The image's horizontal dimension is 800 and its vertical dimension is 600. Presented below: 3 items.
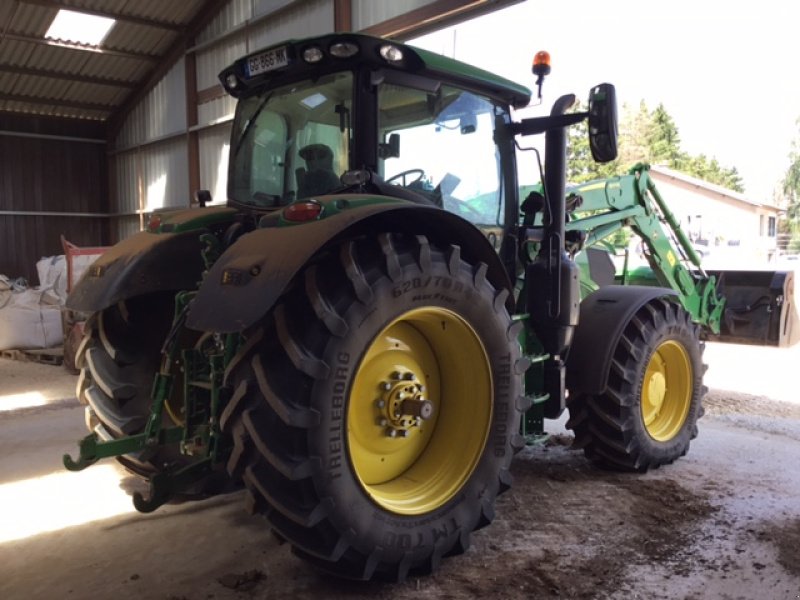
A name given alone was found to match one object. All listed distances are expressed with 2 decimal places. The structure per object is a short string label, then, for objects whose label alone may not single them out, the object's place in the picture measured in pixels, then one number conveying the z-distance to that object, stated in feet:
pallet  30.85
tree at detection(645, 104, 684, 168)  125.59
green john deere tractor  8.42
